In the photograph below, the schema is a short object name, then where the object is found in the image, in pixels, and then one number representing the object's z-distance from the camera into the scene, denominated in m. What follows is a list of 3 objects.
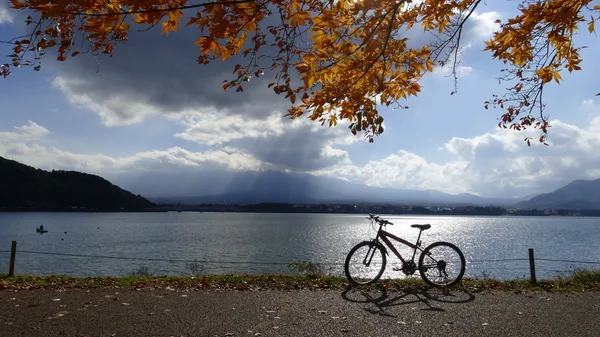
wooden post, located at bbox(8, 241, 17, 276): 10.69
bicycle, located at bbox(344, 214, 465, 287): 8.72
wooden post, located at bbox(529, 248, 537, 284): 9.64
